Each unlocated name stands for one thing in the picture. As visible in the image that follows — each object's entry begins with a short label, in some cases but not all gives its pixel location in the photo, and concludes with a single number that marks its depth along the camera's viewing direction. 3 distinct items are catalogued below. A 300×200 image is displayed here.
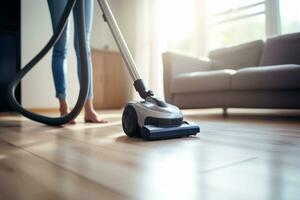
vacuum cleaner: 0.81
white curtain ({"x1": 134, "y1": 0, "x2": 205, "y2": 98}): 3.46
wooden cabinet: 3.41
